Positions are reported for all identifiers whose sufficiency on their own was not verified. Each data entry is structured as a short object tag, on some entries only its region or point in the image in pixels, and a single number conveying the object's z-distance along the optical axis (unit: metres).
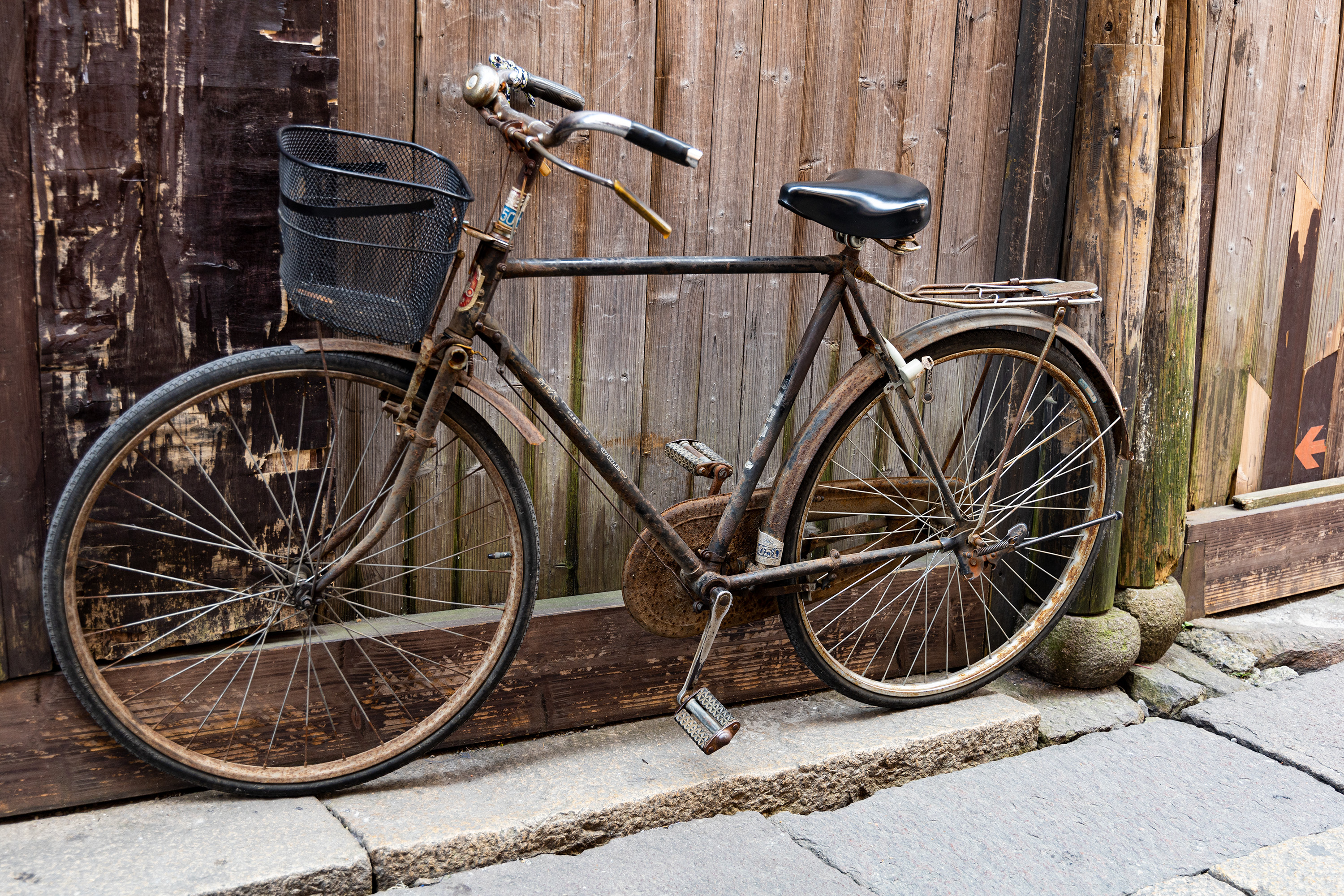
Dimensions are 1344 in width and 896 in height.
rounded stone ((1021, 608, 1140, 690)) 3.41
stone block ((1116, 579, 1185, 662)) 3.54
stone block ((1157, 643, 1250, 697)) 3.59
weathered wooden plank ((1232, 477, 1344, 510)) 4.02
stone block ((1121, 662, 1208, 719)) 3.47
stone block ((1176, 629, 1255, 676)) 3.70
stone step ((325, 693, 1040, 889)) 2.40
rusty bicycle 2.13
